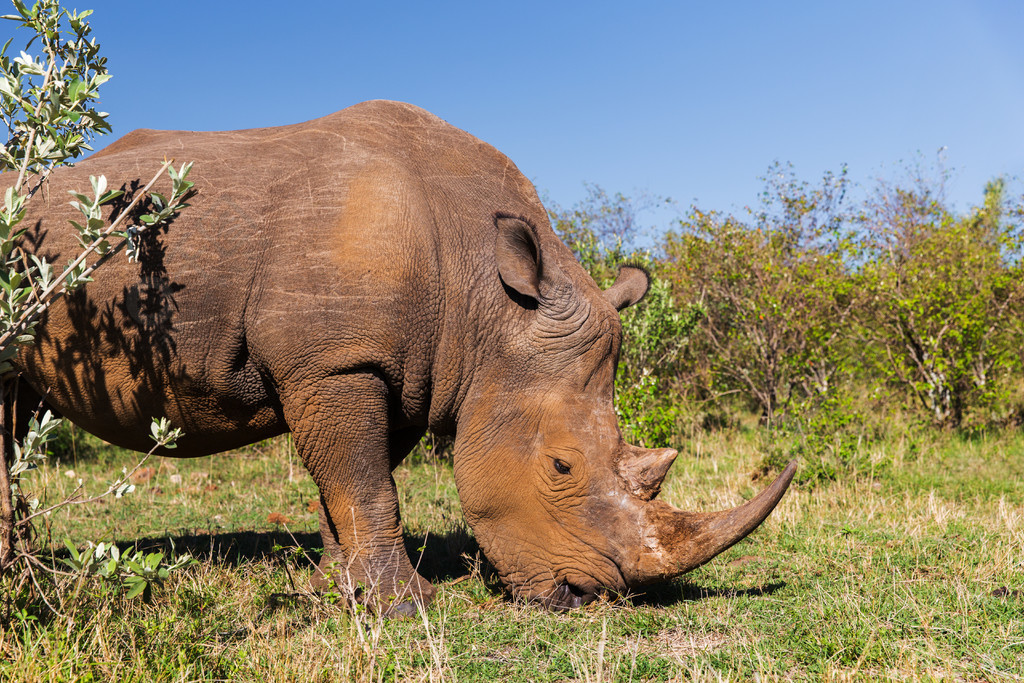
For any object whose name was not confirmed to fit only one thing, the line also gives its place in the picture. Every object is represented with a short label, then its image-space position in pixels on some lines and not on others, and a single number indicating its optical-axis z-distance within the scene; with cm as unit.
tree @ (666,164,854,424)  1067
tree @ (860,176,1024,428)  998
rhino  429
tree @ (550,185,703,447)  904
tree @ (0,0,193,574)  344
